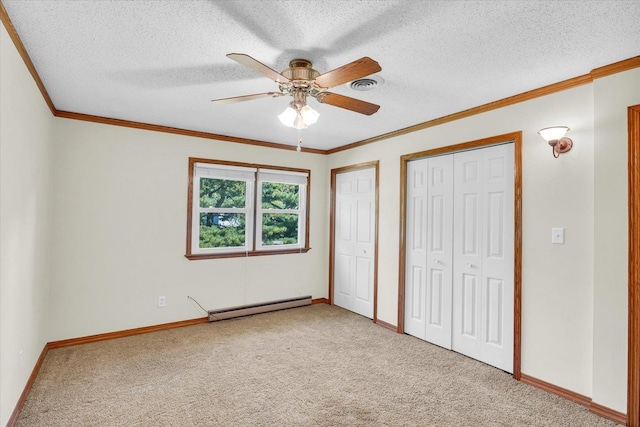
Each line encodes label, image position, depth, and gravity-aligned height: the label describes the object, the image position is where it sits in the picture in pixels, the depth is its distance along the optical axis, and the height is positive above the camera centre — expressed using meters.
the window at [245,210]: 4.33 +0.15
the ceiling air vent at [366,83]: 2.55 +1.08
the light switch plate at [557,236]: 2.65 -0.07
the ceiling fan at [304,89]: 2.00 +0.85
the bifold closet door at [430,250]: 3.57 -0.28
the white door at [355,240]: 4.62 -0.25
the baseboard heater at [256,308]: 4.34 -1.19
